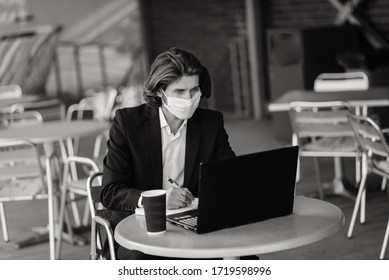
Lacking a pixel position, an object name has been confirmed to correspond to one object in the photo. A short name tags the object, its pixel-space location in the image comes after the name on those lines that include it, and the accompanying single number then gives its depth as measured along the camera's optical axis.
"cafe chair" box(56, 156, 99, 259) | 5.44
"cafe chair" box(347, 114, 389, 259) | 4.95
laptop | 2.77
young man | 3.47
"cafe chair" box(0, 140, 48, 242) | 5.41
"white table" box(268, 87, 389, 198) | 6.26
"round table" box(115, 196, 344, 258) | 2.69
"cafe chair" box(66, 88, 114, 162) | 7.87
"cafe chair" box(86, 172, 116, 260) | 3.38
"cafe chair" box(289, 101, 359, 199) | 6.09
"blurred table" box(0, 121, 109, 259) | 5.37
